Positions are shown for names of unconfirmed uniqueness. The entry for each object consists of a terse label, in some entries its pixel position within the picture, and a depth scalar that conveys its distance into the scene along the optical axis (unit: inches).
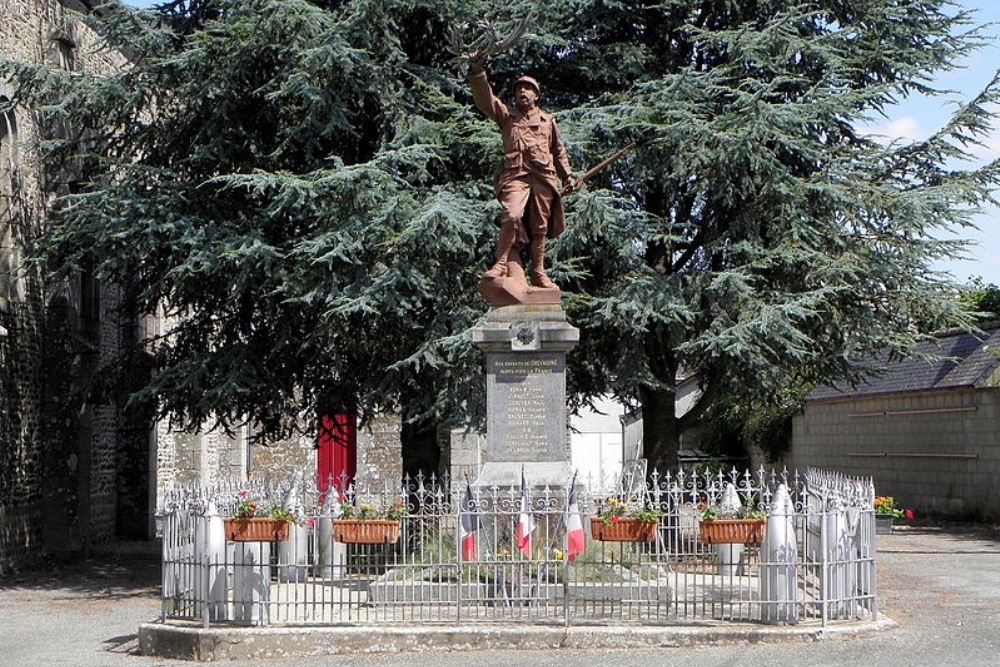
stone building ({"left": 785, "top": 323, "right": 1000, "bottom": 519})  967.0
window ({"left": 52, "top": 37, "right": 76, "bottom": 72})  791.7
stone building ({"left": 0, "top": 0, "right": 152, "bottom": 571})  732.7
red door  1138.7
